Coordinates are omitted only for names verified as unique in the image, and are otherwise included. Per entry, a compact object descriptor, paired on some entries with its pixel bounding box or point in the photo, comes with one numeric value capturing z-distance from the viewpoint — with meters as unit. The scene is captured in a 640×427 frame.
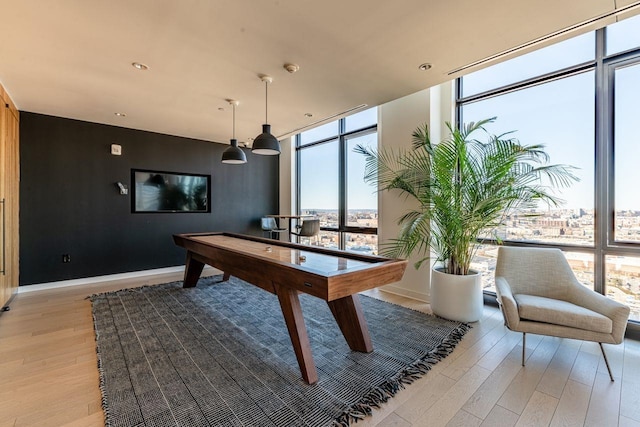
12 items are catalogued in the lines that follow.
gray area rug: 1.71
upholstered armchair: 2.04
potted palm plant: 2.80
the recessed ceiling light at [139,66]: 2.69
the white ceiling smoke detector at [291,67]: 2.71
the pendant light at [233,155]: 3.66
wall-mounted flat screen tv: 4.93
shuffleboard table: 1.87
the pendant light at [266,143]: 3.05
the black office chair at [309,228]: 4.95
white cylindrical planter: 2.96
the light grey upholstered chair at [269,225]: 5.83
